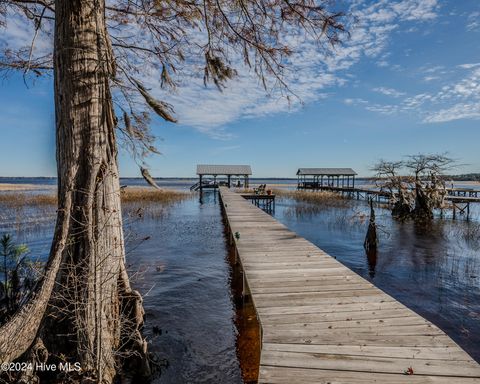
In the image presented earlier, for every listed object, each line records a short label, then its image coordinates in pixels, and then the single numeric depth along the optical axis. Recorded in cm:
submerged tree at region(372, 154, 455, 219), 1777
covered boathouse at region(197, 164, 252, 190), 4468
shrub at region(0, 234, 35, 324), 511
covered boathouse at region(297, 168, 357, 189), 5028
